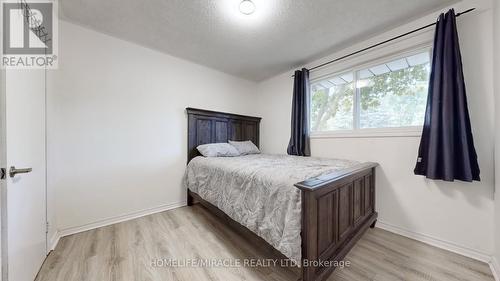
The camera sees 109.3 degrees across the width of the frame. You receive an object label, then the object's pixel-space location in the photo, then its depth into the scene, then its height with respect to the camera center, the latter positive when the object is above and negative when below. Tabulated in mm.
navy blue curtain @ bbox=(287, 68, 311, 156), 2854 +404
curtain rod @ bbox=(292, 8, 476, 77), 1617 +1150
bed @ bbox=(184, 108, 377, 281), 1155 -531
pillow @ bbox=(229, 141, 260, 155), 3227 -141
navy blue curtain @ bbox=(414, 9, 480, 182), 1528 +209
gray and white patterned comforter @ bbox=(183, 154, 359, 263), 1198 -465
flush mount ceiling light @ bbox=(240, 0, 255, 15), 1670 +1282
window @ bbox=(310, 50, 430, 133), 1938 +559
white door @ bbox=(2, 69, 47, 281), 944 -230
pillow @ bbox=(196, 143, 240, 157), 2801 -170
